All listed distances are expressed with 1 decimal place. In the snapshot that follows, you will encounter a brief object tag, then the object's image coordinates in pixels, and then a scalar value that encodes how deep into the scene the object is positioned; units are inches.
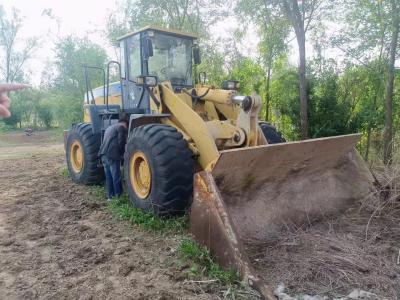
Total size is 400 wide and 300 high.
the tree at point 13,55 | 1312.5
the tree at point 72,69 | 751.7
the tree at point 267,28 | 366.6
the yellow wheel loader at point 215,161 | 139.5
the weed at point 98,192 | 235.0
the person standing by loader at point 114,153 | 217.5
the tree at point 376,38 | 294.8
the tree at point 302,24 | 335.6
